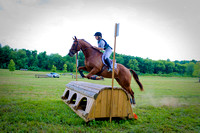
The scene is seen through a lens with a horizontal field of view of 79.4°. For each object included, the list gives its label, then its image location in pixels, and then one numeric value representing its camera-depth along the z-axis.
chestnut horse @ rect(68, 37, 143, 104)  3.60
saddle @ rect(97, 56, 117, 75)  3.79
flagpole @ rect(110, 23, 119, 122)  3.43
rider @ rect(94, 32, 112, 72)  3.79
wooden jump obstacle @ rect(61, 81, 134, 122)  3.07
